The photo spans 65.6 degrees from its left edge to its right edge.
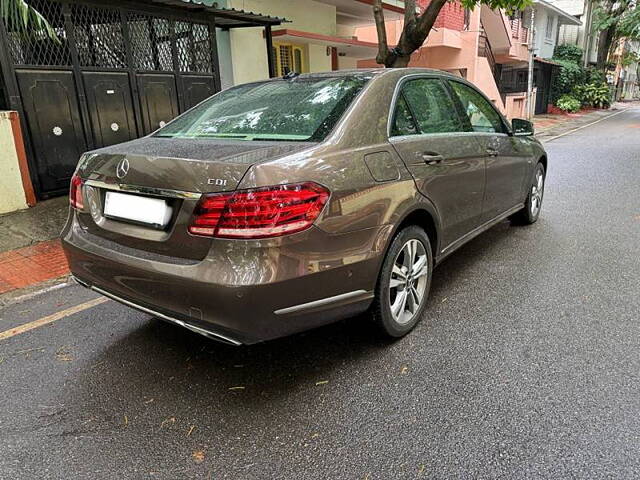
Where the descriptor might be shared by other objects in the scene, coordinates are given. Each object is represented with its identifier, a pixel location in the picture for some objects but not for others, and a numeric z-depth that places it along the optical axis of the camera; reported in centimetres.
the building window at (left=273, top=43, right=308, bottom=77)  1152
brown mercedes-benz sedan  231
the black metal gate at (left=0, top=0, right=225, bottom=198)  610
